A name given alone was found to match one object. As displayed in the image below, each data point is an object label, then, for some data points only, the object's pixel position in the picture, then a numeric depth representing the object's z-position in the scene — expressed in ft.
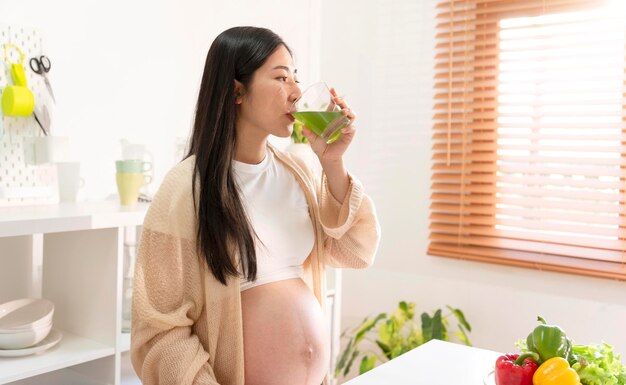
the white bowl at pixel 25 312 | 5.84
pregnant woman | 4.82
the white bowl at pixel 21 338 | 5.56
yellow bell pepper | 3.68
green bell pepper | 3.88
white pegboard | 6.47
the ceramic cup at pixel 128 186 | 6.68
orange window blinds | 8.38
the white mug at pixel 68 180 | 6.96
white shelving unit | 5.65
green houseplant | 9.40
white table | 4.56
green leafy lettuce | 3.80
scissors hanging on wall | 6.72
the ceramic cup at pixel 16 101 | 6.30
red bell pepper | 3.83
